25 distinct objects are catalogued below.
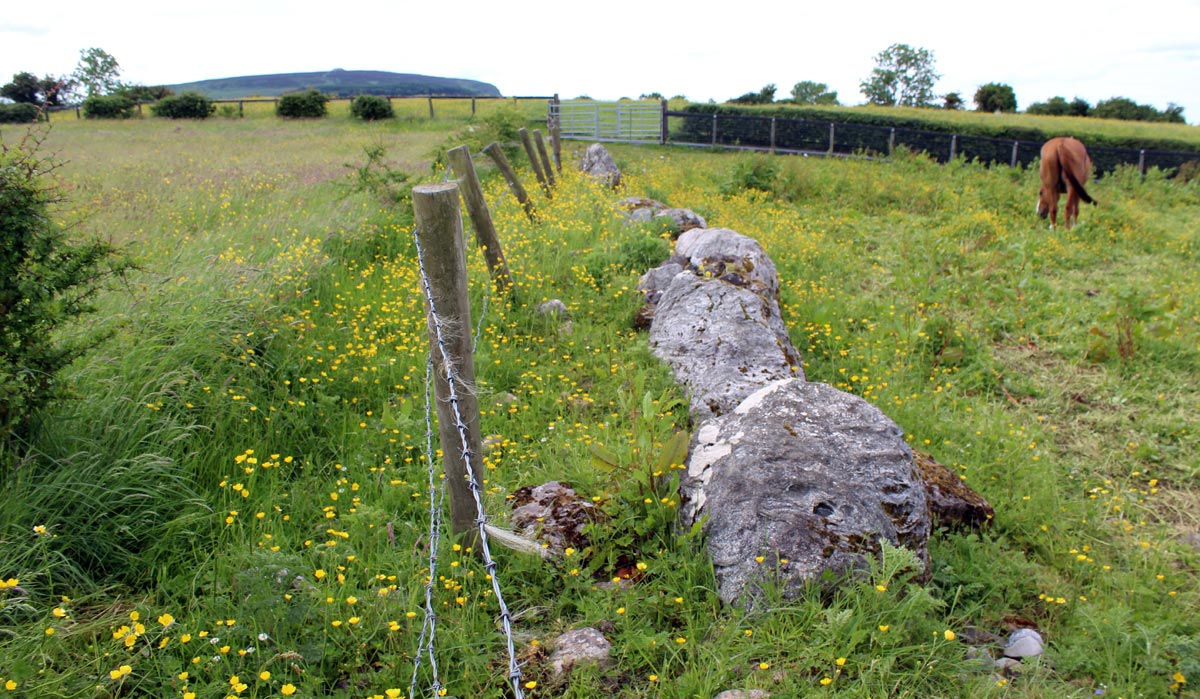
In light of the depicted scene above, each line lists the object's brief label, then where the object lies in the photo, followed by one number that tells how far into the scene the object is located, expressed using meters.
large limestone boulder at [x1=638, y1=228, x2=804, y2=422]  5.36
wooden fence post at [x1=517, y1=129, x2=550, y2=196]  11.86
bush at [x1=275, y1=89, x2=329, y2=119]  36.59
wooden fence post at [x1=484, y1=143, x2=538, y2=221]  9.53
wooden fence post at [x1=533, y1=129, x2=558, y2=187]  12.47
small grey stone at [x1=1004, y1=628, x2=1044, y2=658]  3.23
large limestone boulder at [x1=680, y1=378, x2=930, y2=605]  3.24
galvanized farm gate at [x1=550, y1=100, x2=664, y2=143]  32.53
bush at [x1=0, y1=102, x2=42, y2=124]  34.03
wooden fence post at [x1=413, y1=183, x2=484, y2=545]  3.07
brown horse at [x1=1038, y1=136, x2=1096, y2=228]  12.58
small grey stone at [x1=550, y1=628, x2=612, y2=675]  2.84
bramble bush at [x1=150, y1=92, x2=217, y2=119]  36.03
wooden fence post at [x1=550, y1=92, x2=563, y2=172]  15.01
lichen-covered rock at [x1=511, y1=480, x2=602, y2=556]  3.56
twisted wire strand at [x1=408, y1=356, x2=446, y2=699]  2.39
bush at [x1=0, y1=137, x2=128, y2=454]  3.40
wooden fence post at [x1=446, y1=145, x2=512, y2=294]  6.71
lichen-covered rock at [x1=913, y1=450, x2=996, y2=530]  4.12
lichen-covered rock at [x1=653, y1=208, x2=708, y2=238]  9.59
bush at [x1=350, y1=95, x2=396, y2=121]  35.19
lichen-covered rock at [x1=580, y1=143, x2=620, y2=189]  15.75
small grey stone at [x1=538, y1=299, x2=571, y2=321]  6.85
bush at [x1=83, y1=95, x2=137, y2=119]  36.22
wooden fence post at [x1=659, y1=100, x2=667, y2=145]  32.22
